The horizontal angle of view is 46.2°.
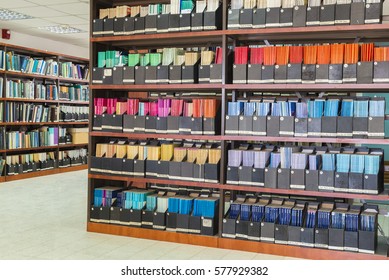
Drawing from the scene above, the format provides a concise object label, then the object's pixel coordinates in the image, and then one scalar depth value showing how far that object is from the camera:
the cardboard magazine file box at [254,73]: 4.05
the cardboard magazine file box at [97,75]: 4.65
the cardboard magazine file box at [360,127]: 3.75
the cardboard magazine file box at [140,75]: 4.48
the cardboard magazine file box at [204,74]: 4.23
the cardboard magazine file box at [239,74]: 4.11
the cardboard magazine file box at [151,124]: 4.45
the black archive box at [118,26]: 4.54
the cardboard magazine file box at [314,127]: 3.88
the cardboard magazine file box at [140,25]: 4.44
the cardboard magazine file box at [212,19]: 4.17
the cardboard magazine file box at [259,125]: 4.04
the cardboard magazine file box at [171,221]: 4.38
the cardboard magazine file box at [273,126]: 4.00
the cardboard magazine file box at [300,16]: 3.90
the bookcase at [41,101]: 8.19
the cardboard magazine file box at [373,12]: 3.68
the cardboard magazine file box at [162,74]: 4.38
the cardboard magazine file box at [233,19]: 4.09
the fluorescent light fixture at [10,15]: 7.41
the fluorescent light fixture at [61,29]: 8.68
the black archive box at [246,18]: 4.05
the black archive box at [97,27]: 4.61
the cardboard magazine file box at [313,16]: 3.87
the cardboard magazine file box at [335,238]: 3.83
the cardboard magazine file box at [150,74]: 4.43
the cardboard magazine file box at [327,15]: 3.83
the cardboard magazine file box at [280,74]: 3.99
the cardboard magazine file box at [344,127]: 3.79
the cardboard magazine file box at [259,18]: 4.02
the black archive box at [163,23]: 4.35
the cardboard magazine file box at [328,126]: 3.84
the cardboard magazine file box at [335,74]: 3.82
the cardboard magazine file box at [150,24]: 4.39
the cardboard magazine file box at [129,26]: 4.49
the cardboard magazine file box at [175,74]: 4.34
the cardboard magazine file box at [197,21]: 4.21
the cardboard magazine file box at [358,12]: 3.73
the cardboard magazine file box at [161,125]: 4.41
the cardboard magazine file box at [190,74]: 4.29
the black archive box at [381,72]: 3.68
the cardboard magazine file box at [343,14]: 3.78
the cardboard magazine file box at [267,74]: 4.02
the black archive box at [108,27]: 4.57
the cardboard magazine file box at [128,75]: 4.52
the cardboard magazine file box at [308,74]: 3.90
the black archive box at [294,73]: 3.94
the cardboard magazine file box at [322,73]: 3.85
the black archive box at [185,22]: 4.26
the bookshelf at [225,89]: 3.84
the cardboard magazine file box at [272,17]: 3.97
